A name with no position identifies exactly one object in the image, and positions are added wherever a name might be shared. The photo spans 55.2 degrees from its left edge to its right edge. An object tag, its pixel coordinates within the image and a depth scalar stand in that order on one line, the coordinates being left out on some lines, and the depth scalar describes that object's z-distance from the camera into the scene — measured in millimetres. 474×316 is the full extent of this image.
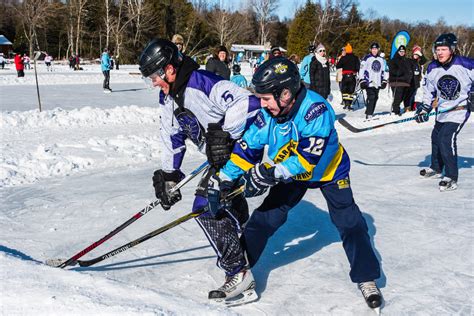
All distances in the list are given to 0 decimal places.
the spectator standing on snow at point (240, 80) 9770
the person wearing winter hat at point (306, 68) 10250
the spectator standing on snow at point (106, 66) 15039
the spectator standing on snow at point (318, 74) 10180
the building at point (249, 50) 55628
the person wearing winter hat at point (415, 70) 11891
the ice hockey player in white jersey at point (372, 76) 10867
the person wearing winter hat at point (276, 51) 8744
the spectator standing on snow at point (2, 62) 27266
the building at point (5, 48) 43625
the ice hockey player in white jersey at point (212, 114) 2707
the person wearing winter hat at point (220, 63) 8320
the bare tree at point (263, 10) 52844
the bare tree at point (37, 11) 33688
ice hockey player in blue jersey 2439
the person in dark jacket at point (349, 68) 12117
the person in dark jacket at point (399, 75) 11258
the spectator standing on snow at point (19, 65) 19047
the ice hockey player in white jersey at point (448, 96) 4879
